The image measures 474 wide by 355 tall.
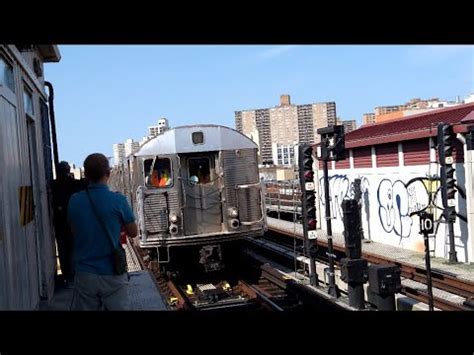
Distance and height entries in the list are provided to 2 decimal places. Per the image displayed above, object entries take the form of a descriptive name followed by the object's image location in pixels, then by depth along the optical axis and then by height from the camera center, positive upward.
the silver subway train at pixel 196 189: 13.30 -0.43
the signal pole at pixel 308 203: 12.34 -0.84
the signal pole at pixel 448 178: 13.97 -0.56
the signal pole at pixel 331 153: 11.15 +0.16
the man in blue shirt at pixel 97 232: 4.41 -0.41
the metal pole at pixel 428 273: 8.61 -1.71
